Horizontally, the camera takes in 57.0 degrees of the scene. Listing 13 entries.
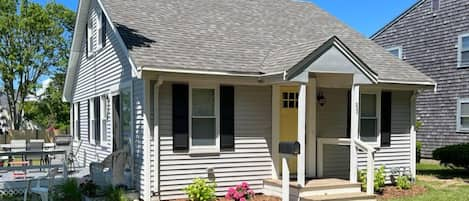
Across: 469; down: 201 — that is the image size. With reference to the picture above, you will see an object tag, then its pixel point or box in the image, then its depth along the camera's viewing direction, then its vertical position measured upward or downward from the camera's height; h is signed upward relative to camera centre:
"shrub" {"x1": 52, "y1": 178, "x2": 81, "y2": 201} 9.35 -2.07
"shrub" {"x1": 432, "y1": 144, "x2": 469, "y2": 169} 13.43 -1.77
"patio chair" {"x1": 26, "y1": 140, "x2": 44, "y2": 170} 13.84 -1.59
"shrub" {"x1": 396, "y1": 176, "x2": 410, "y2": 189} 10.75 -2.08
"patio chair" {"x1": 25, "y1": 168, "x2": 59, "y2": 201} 7.86 -1.74
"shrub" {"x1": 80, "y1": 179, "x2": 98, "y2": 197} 9.18 -1.95
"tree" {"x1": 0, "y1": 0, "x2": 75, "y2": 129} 28.77 +3.60
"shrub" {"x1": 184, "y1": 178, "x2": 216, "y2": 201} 8.65 -1.87
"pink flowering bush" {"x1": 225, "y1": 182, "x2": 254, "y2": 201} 8.83 -1.97
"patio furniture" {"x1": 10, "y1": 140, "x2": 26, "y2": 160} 14.92 -1.69
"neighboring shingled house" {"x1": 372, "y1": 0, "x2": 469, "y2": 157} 17.95 +1.74
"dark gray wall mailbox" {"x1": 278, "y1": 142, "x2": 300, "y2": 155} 8.08 -0.93
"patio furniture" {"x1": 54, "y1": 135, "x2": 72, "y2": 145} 14.60 -1.46
